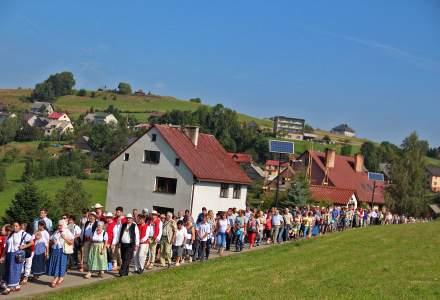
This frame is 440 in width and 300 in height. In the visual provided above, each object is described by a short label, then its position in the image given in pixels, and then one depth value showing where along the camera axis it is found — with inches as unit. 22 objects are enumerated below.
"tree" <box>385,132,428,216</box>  3223.4
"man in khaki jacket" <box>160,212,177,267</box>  878.4
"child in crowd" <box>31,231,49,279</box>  705.6
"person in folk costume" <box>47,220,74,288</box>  700.7
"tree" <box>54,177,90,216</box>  2859.3
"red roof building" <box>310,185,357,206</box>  2425.0
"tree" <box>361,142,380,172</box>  5664.4
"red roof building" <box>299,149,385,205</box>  3196.4
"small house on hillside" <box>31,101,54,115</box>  7613.2
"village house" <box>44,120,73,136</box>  6171.3
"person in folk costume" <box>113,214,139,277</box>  770.8
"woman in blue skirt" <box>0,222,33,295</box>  657.6
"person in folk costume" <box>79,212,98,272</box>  781.3
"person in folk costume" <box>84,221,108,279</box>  745.0
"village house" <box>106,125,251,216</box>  2019.3
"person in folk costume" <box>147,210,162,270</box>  839.1
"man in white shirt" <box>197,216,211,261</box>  932.7
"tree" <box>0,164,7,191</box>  3634.4
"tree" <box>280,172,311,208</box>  1999.3
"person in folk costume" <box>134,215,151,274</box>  794.8
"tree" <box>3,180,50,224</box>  1931.6
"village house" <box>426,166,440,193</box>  6131.9
